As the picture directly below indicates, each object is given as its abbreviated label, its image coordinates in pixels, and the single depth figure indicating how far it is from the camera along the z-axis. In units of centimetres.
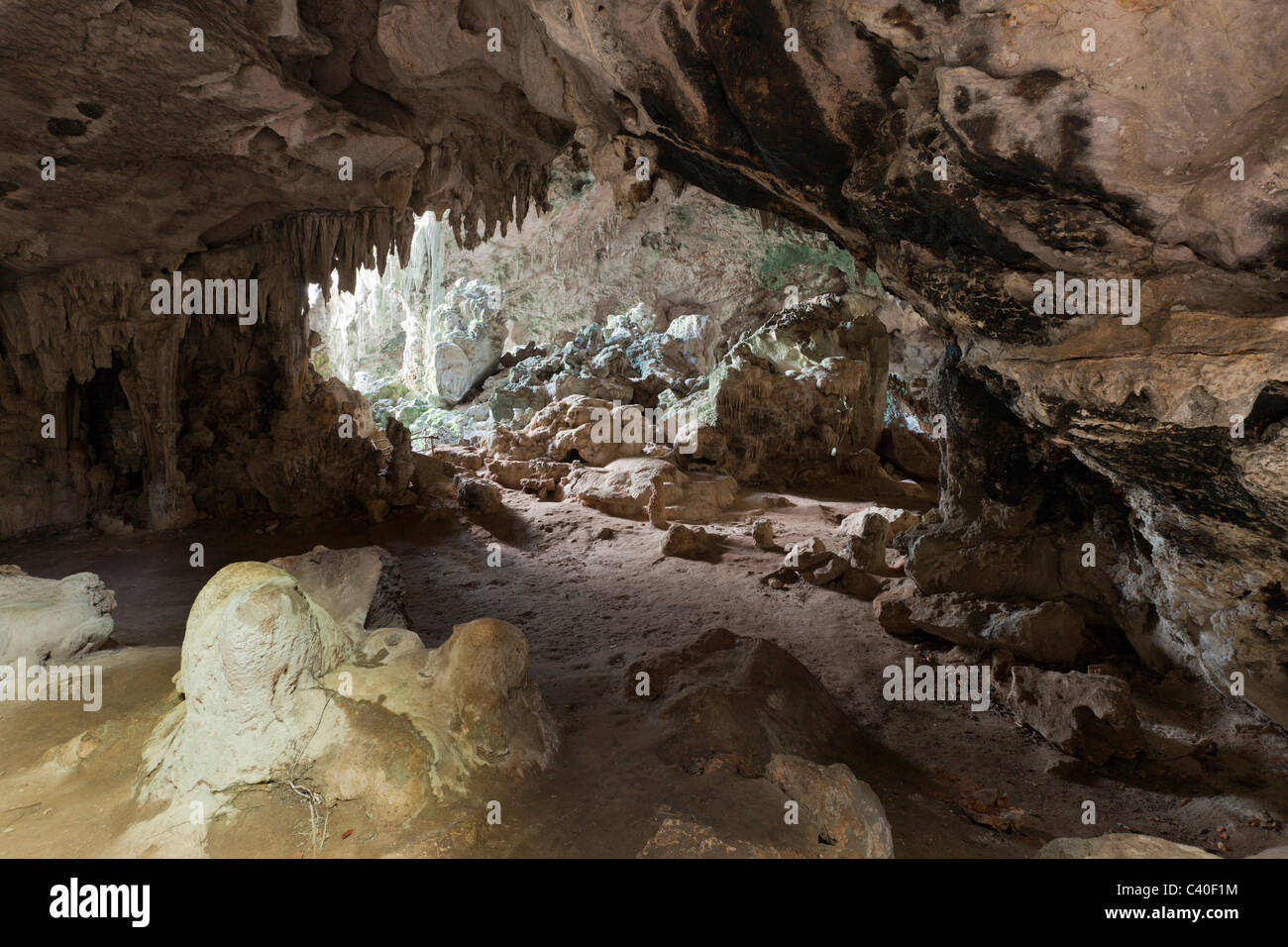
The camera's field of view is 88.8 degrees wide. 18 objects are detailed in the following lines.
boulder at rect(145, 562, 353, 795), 305
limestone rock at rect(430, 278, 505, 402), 2684
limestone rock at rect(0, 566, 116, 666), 432
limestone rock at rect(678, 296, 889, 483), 1406
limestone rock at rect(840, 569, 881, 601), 798
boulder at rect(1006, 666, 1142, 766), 476
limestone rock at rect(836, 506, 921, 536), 1005
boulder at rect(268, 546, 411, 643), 513
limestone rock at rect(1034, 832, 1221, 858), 268
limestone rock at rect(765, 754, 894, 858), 311
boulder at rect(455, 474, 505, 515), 1148
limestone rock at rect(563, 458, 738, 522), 1146
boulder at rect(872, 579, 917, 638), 689
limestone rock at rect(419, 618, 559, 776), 356
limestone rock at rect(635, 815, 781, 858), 279
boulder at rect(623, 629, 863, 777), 413
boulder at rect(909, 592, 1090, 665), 596
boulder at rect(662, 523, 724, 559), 947
